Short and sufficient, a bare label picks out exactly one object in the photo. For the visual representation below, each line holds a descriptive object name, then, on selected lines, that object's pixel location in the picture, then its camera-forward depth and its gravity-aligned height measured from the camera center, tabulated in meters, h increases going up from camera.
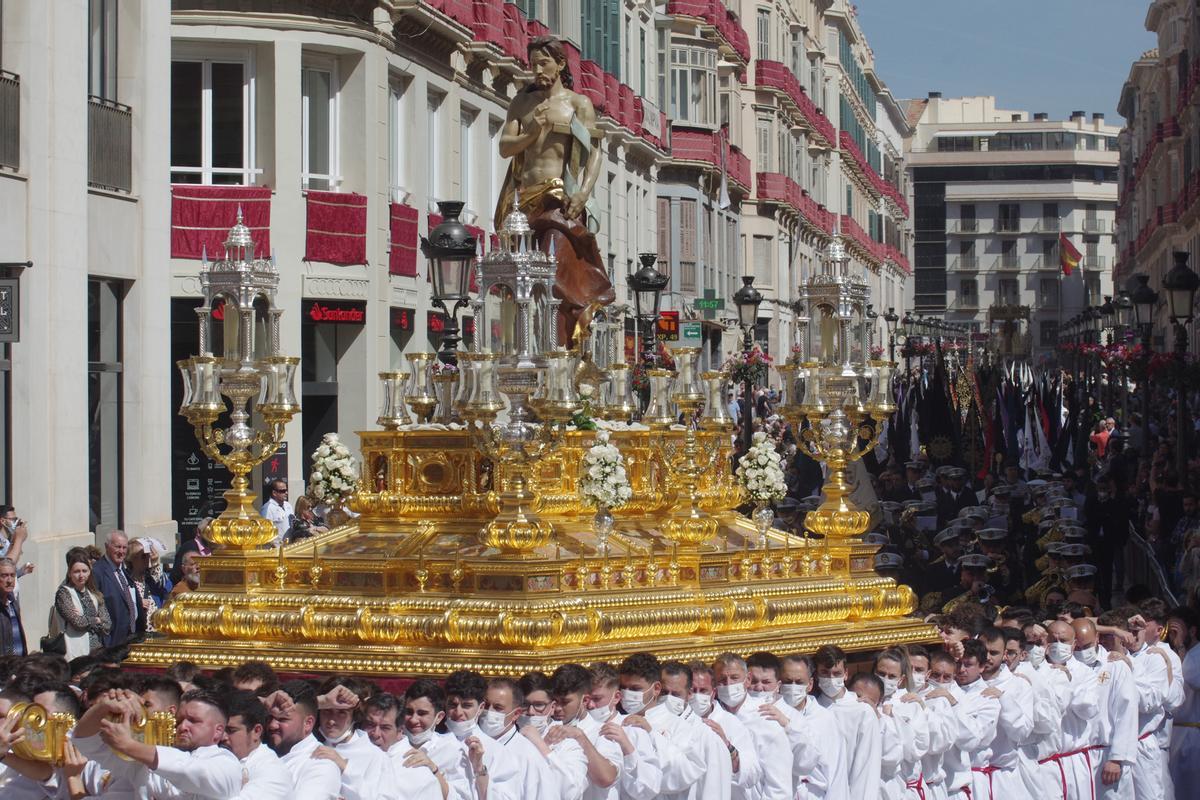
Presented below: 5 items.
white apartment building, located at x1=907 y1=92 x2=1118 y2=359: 145.75 +11.93
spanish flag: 130.62 +8.51
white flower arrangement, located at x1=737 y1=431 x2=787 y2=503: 17.78 -0.65
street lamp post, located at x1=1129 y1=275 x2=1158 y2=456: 30.69 +1.15
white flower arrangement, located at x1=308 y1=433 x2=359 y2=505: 17.83 -0.60
